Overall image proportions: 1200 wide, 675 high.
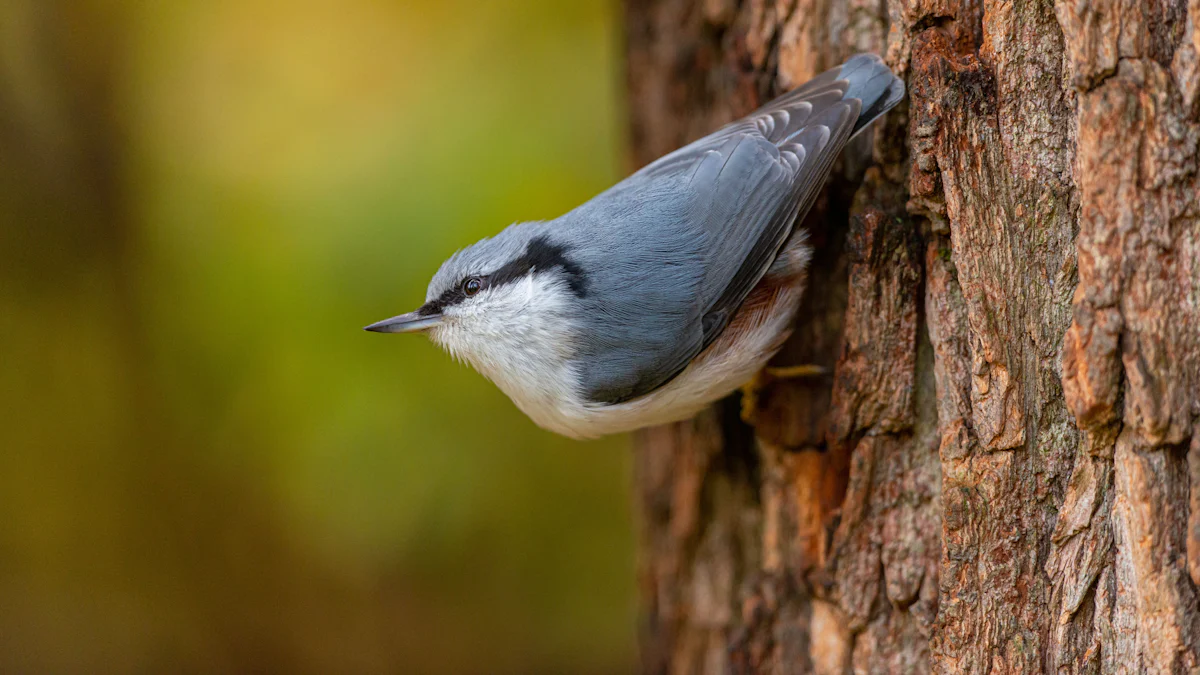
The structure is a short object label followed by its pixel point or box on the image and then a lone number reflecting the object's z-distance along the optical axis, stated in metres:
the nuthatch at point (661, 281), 4.29
